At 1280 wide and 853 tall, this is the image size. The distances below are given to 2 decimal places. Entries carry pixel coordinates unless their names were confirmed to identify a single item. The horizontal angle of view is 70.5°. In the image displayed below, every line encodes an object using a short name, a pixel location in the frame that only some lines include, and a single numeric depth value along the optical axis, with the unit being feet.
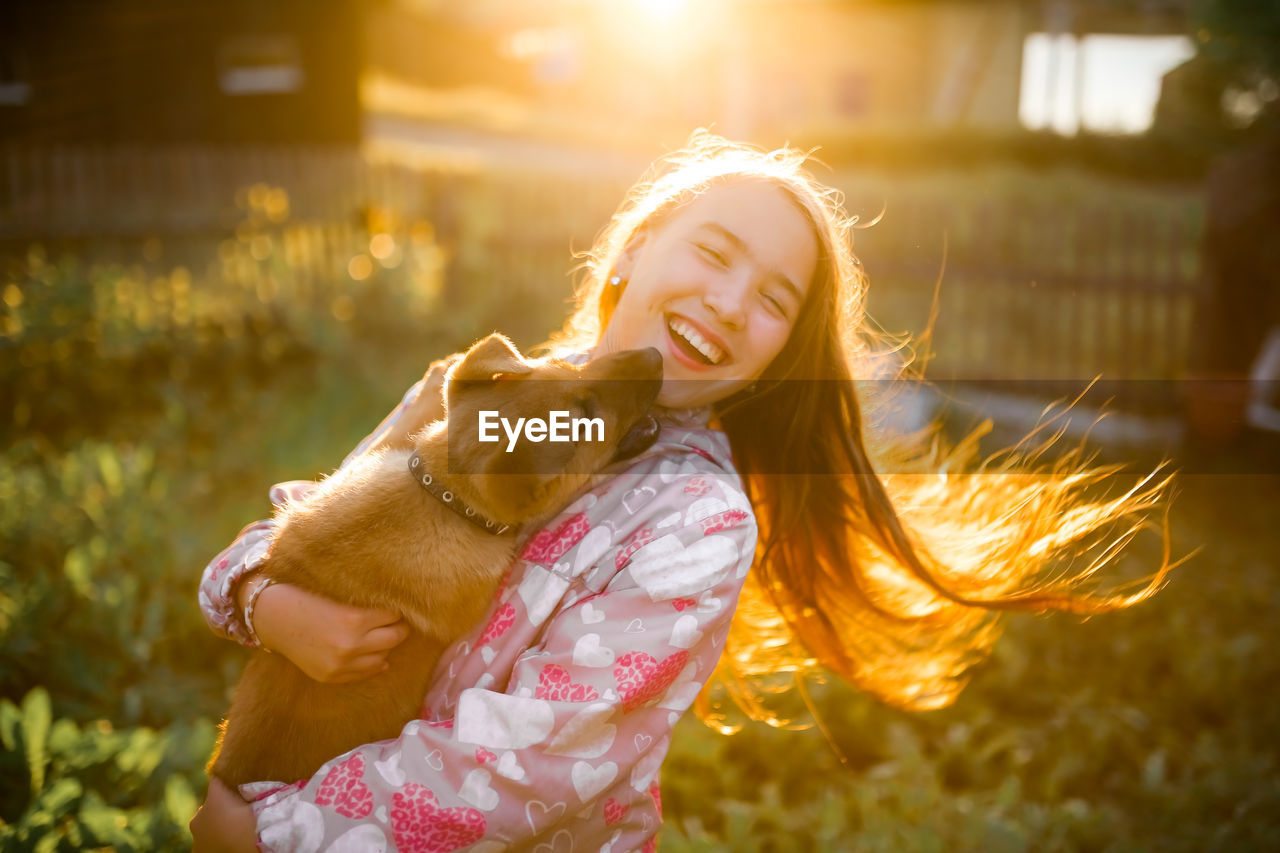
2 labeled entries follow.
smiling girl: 6.21
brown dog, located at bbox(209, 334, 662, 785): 7.40
